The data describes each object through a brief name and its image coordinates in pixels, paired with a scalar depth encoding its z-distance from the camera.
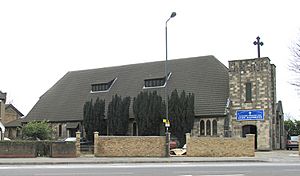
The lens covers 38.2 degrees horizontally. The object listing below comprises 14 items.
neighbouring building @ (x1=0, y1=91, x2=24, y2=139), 48.75
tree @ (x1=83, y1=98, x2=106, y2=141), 47.19
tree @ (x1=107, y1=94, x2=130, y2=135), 45.75
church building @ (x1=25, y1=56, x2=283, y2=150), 40.94
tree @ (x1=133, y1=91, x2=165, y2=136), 43.62
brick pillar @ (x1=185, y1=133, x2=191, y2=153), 30.70
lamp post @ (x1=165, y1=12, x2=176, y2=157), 29.92
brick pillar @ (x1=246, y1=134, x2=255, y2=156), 30.58
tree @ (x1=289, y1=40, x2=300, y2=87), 36.18
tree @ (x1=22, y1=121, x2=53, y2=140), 43.53
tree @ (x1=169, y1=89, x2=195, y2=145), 42.06
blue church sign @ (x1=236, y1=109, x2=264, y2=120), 40.24
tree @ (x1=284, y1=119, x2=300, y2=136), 55.91
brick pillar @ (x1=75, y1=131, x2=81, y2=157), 29.71
